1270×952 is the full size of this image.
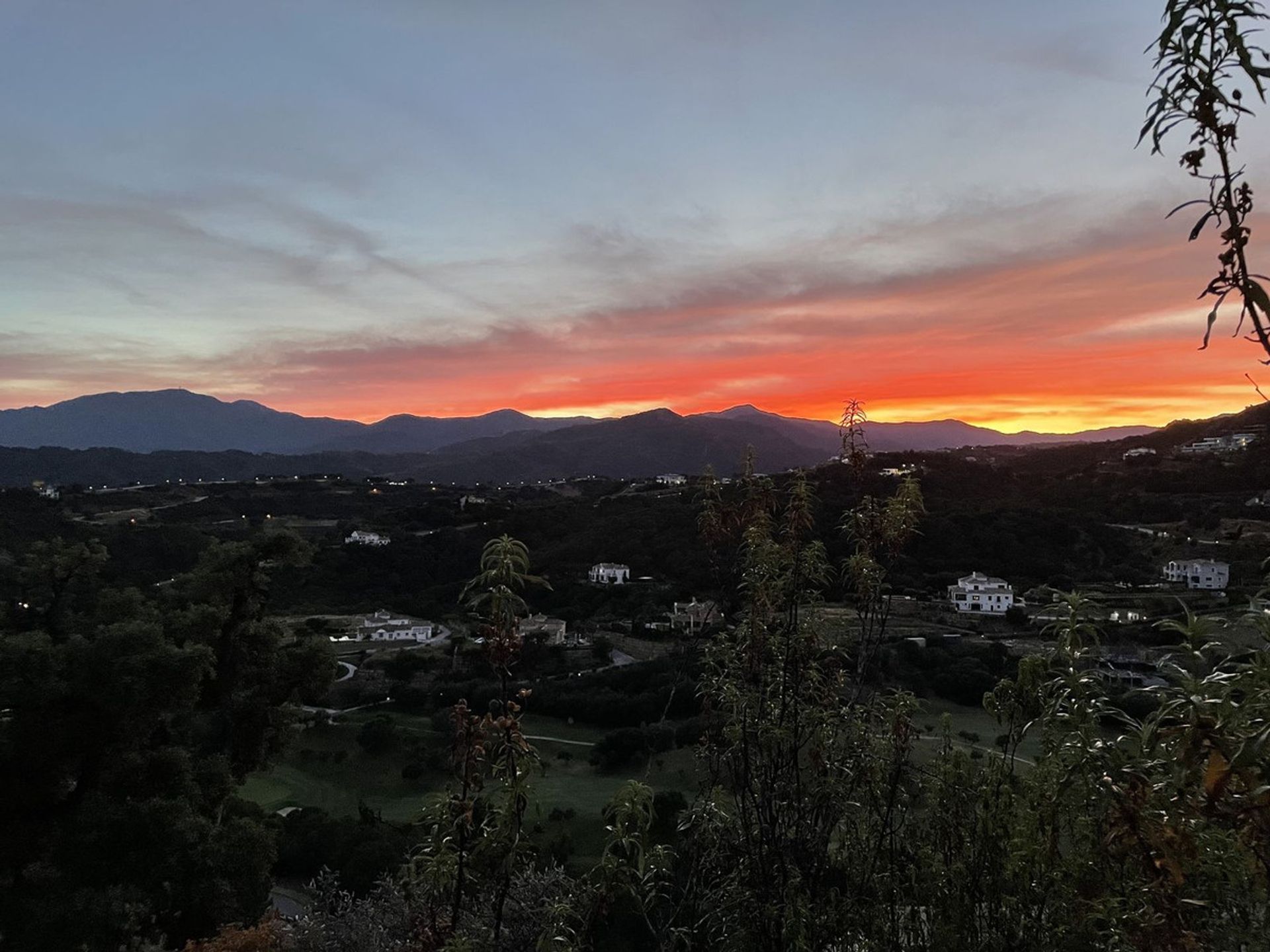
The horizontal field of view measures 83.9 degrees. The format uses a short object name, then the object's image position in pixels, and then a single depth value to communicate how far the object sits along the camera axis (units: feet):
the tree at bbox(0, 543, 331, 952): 24.58
